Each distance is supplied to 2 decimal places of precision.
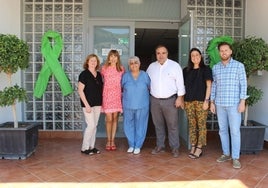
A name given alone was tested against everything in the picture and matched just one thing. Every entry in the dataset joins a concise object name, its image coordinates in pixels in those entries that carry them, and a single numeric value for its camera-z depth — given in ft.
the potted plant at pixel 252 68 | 13.96
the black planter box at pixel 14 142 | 13.51
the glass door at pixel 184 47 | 15.37
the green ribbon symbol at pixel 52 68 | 16.99
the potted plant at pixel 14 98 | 13.17
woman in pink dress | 14.57
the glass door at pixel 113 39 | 17.71
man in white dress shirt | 13.71
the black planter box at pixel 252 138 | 14.49
